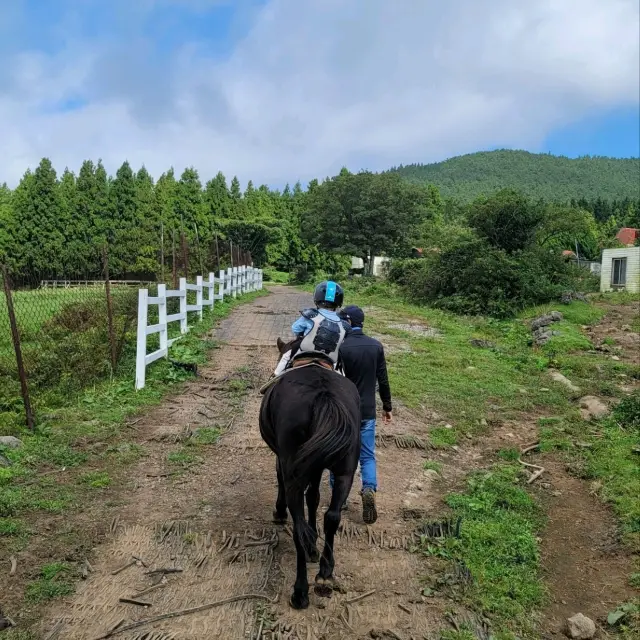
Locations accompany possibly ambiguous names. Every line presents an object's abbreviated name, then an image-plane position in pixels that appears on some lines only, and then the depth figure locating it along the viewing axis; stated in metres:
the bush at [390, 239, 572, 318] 18.11
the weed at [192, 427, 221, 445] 5.96
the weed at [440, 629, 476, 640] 2.95
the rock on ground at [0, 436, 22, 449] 5.41
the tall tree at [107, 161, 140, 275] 38.00
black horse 3.20
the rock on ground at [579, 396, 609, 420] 7.44
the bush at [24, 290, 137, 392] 7.84
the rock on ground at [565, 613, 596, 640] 3.12
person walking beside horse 4.39
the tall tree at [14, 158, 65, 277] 36.22
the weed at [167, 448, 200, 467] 5.36
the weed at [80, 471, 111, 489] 4.77
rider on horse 3.88
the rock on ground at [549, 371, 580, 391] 9.04
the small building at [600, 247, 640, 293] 24.55
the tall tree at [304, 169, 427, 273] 35.56
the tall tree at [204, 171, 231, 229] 46.05
